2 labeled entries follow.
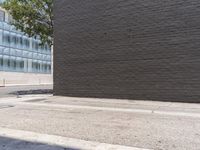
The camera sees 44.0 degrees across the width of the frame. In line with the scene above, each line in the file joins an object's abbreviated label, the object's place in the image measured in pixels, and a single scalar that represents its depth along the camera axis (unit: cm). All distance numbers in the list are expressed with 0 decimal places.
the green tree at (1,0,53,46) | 2330
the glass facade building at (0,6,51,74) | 4022
